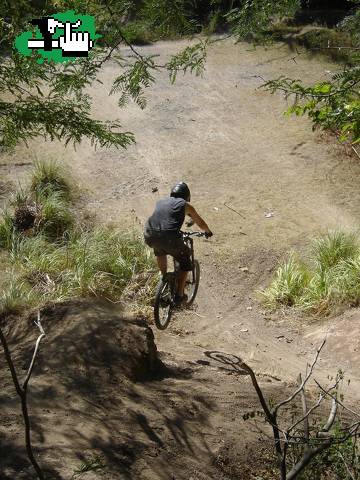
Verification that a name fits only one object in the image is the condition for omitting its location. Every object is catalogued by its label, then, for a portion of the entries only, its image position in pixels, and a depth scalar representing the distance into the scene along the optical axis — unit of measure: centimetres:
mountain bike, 662
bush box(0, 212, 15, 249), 858
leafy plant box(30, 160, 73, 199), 1016
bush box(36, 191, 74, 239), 909
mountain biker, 614
